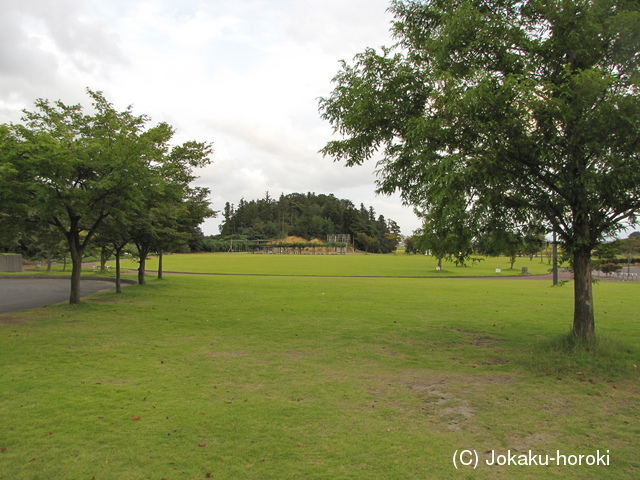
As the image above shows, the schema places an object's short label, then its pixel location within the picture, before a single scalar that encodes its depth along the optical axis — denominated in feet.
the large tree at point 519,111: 24.79
